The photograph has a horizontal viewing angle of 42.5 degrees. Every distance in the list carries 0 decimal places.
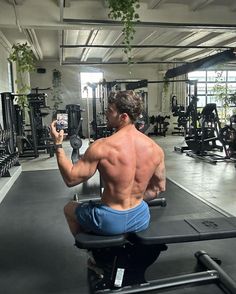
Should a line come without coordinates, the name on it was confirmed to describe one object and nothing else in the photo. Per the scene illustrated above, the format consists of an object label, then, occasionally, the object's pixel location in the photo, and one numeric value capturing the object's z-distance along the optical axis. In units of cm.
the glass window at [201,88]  1256
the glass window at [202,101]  1270
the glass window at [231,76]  1280
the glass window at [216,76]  1250
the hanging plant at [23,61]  634
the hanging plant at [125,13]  431
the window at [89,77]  1194
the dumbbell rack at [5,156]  465
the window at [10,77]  821
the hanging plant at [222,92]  1146
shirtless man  178
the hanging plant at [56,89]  1159
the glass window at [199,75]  1254
